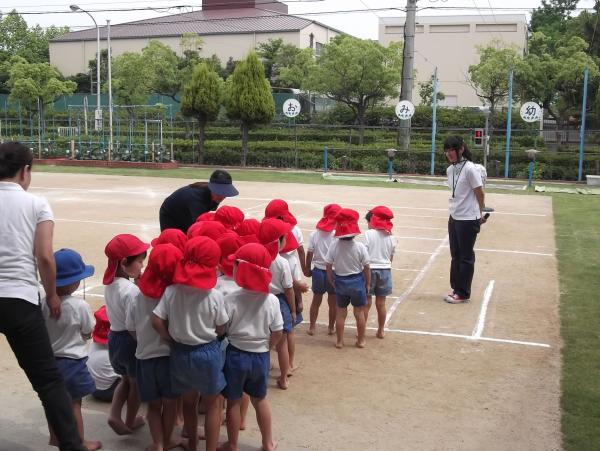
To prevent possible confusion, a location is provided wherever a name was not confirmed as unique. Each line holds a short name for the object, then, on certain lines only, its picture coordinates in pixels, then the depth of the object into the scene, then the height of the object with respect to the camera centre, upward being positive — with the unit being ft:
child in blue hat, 14.55 -3.98
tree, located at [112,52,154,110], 146.41 +11.02
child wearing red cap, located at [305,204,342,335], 22.68 -3.64
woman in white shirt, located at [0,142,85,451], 12.83 -2.69
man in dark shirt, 20.68 -1.88
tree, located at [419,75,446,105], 154.51 +9.79
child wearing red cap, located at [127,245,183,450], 14.19 -4.23
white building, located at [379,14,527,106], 181.37 +25.44
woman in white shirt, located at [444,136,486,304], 28.07 -2.71
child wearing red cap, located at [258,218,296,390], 17.13 -3.56
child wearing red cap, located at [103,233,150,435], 15.14 -3.47
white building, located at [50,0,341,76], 191.11 +28.19
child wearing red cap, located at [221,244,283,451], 14.58 -4.07
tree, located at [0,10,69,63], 224.94 +29.28
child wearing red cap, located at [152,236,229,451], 13.88 -3.72
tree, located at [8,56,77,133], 132.87 +8.87
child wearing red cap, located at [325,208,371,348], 21.43 -3.85
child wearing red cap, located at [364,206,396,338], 23.27 -3.78
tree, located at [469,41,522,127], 122.42 +11.62
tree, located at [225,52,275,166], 107.86 +6.29
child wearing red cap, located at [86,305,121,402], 17.43 -5.57
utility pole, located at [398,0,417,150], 105.19 +11.98
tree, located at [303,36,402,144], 123.85 +11.56
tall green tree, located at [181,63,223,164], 109.29 +6.20
